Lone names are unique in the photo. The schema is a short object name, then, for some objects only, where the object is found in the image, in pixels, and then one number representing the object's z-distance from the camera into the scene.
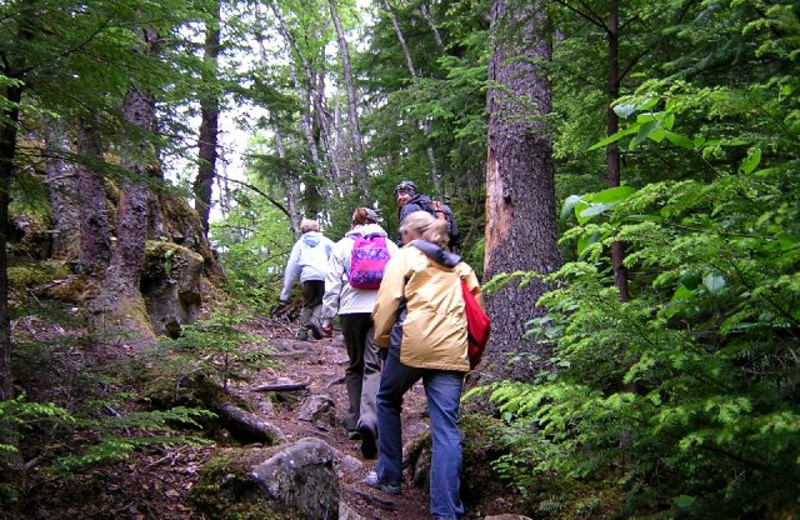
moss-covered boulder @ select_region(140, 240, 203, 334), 8.64
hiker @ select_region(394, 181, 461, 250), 6.88
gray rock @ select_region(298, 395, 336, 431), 6.67
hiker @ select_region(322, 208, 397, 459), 5.85
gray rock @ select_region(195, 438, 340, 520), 3.71
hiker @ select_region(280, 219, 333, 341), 10.02
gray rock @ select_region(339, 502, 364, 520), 3.98
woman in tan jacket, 4.07
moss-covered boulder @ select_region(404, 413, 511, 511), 4.64
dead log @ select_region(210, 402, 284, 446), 5.30
